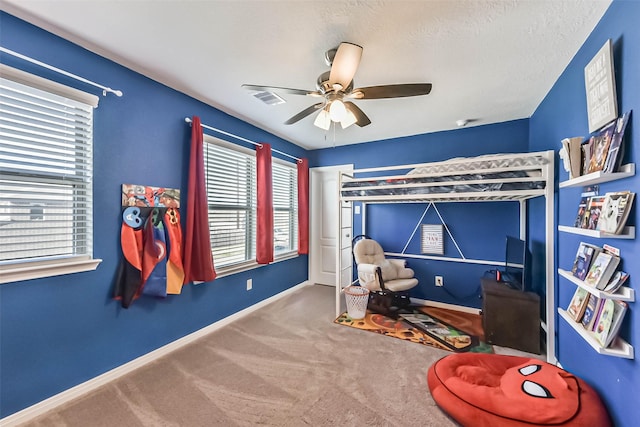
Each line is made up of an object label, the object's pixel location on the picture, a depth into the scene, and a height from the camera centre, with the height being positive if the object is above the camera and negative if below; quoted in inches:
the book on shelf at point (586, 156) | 58.6 +14.3
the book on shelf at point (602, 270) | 49.4 -11.1
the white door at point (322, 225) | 178.5 -7.3
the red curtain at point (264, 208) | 128.9 +3.6
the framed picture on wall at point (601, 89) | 50.3 +26.9
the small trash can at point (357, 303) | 117.6 -41.4
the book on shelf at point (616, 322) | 45.8 -19.8
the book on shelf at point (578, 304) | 56.9 -21.1
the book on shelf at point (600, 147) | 51.4 +14.7
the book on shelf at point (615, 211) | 45.8 +0.8
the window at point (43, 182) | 59.8 +8.6
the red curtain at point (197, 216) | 95.7 -0.5
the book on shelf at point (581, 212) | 61.5 +0.8
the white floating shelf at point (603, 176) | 45.8 +7.8
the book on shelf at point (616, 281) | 46.7 -12.6
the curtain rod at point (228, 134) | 98.0 +37.2
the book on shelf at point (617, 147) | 47.5 +13.2
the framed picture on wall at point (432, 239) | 138.2 -13.6
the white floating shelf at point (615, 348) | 44.4 -24.5
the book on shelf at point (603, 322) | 47.6 -21.1
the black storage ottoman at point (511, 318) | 90.4 -38.3
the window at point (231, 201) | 111.7 +6.8
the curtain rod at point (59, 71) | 58.3 +37.5
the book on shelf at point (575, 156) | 61.6 +14.8
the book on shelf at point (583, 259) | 57.2 -10.3
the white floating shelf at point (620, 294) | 44.5 -14.6
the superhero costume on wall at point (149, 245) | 78.5 -10.1
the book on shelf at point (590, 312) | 53.2 -21.2
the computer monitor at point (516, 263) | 95.1 -20.2
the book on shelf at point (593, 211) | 54.3 +0.9
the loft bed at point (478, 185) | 83.3 +11.9
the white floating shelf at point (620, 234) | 45.4 -3.5
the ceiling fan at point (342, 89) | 61.5 +35.9
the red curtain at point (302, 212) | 161.9 +1.9
